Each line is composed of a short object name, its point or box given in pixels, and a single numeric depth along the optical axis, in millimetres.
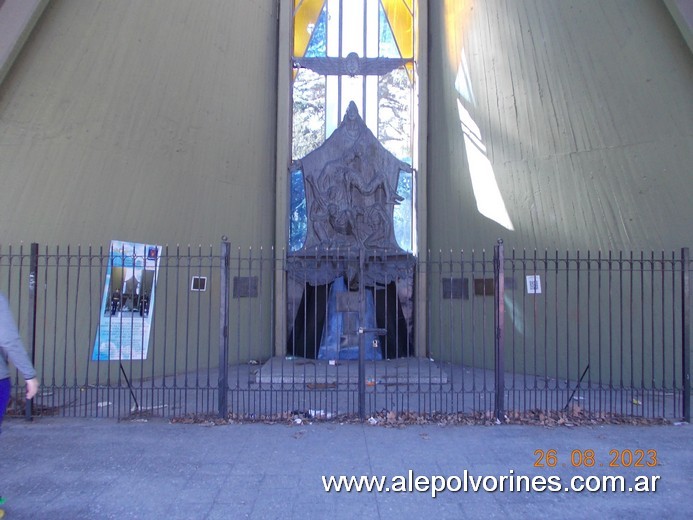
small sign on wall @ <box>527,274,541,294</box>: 10109
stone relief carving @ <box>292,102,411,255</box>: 11961
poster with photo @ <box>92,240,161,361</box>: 8906
